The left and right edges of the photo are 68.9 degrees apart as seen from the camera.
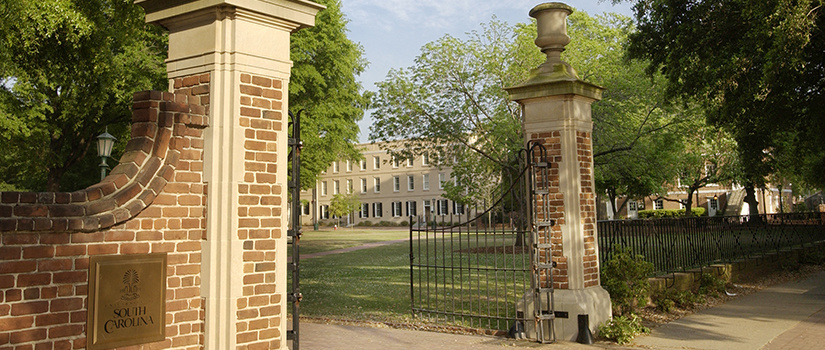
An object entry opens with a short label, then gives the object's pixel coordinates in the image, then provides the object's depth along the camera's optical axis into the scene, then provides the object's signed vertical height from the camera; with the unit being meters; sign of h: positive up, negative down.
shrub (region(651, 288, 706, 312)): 9.09 -1.26
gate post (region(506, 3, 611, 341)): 7.30 +0.61
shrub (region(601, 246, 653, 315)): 8.18 -0.84
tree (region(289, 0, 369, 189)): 21.25 +5.22
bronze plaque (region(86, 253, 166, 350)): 3.60 -0.45
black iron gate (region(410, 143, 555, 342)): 7.24 -0.33
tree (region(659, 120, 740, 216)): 31.50 +3.10
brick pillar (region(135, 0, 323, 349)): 4.19 +0.56
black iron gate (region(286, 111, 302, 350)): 5.01 +0.03
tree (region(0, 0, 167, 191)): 11.31 +3.76
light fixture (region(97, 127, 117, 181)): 12.59 +1.76
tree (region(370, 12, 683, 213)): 18.81 +3.64
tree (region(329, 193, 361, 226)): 64.44 +2.10
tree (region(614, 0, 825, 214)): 9.58 +2.96
